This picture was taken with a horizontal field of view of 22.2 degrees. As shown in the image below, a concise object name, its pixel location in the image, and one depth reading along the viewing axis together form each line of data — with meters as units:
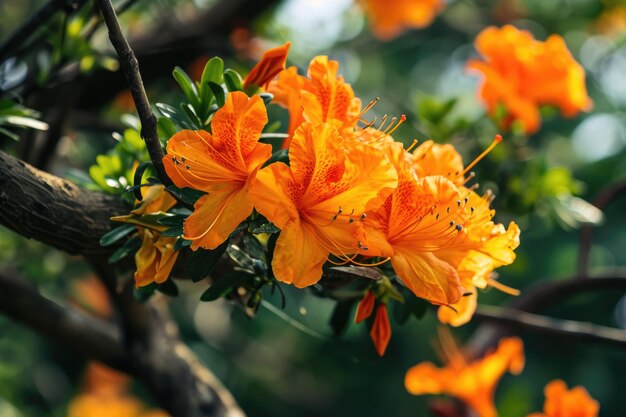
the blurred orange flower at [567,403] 0.84
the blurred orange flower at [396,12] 1.56
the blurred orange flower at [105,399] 1.76
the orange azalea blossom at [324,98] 0.69
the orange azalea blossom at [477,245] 0.68
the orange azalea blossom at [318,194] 0.65
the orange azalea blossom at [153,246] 0.68
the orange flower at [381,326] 0.72
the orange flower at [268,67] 0.70
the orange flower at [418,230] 0.66
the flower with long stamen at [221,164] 0.65
